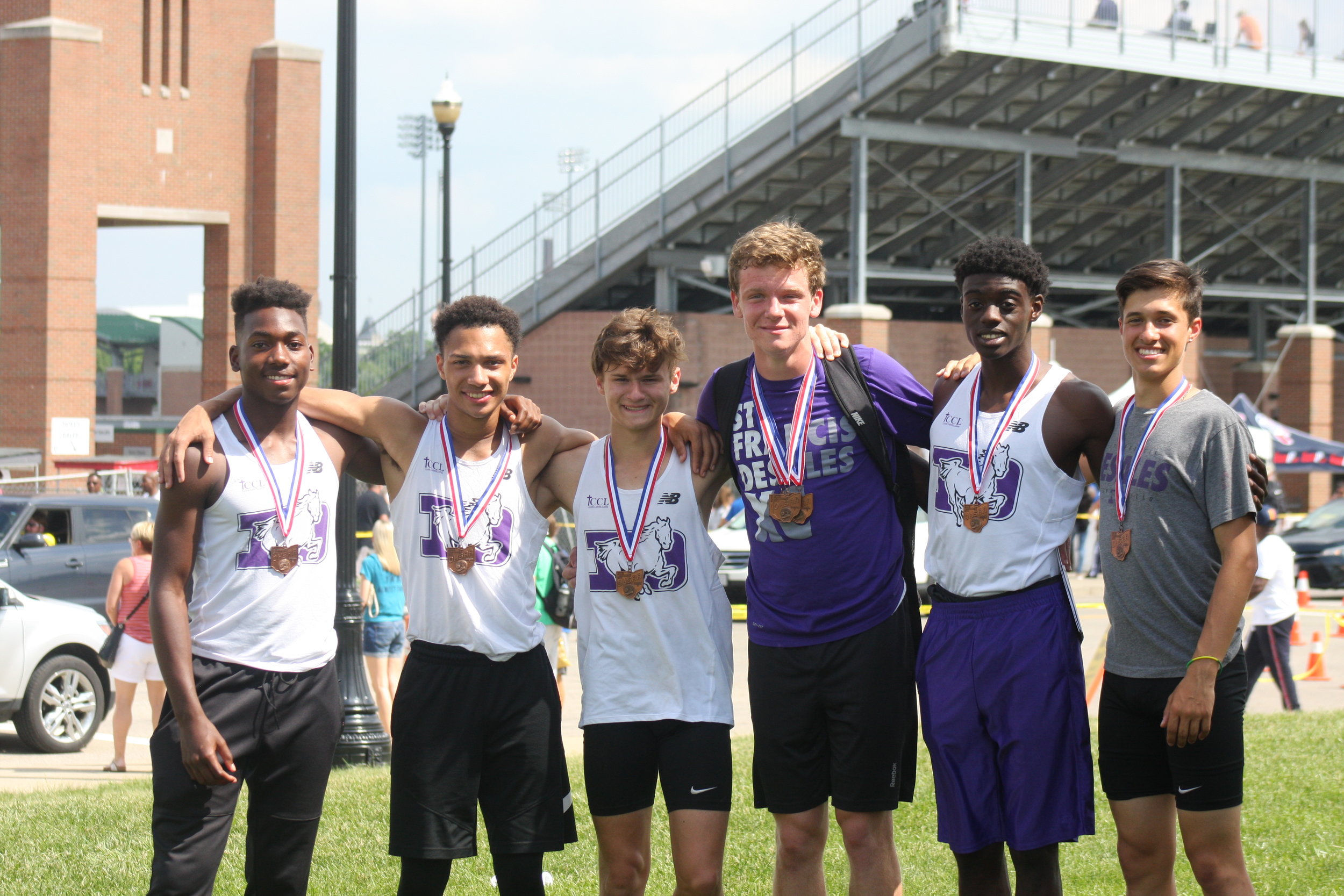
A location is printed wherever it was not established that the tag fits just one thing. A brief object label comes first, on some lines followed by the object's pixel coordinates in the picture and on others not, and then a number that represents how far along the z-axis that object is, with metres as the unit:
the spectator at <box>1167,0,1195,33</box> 24.05
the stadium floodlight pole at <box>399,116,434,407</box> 52.06
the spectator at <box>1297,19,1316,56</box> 25.80
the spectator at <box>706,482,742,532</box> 20.72
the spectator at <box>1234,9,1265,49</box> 25.06
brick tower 33.69
